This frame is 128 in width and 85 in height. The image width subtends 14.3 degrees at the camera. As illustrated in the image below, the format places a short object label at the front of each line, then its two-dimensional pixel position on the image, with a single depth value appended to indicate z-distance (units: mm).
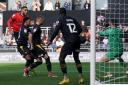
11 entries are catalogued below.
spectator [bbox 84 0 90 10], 28991
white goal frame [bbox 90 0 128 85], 10242
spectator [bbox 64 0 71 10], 29562
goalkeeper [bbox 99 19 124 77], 13688
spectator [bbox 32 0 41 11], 29656
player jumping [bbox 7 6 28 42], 17500
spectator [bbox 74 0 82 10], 29906
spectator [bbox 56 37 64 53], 25959
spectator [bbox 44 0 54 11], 29622
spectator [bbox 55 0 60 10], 29855
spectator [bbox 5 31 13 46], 27348
